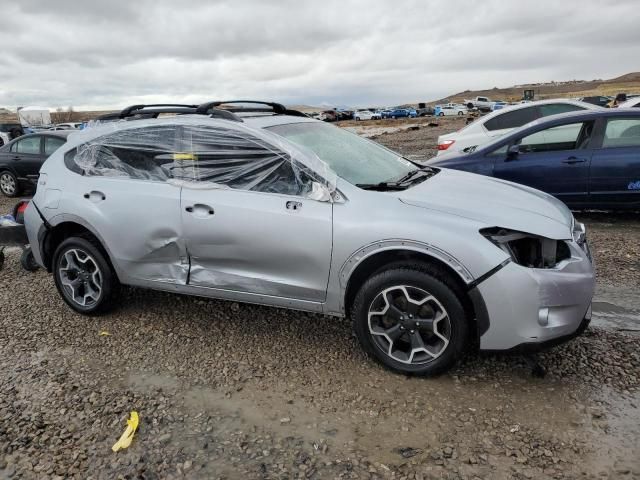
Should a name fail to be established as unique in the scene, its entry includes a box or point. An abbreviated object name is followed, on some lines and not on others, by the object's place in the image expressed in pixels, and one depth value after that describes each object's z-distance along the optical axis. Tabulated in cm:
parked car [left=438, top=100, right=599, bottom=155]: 923
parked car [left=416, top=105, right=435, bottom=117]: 6530
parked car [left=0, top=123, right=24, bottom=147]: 2314
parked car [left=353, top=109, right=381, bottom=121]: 5994
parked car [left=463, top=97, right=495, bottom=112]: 5496
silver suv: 303
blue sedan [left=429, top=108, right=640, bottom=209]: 620
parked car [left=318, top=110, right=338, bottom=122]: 5297
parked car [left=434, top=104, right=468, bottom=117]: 5766
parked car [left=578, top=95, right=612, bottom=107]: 2573
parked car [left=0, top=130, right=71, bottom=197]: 1077
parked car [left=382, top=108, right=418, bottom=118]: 6215
